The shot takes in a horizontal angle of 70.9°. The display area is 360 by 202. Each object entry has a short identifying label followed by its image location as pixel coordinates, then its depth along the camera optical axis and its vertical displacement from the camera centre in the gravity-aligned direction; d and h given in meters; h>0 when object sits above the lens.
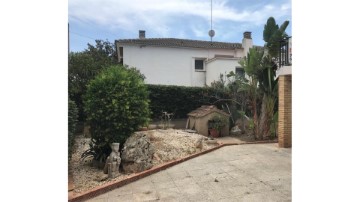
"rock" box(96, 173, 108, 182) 5.17 -1.57
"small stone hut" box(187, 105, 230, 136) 11.38 -0.79
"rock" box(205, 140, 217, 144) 8.69 -1.38
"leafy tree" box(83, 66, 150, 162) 6.00 -0.20
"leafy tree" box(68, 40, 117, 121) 11.51 +1.33
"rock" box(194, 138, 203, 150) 7.93 -1.32
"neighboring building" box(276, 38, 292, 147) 8.18 -0.04
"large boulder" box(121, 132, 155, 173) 5.62 -1.21
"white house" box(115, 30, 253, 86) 17.23 +2.98
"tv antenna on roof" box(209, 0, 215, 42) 19.91 +5.42
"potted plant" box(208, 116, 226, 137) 11.18 -1.03
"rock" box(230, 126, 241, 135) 11.60 -1.35
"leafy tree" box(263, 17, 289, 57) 8.83 +2.37
